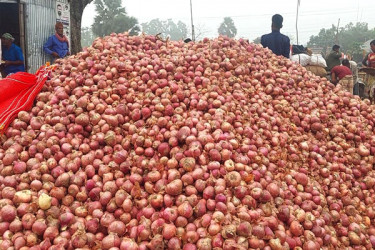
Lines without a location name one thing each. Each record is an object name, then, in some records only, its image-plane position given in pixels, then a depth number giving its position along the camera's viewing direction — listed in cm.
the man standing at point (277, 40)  593
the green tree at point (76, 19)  1109
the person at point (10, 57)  653
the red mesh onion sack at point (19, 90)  313
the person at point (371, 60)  837
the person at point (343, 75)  796
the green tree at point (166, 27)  11856
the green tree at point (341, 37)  5731
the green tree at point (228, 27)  9794
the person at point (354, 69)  970
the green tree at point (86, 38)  8550
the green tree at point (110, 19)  4488
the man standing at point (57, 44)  796
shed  779
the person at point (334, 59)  1018
